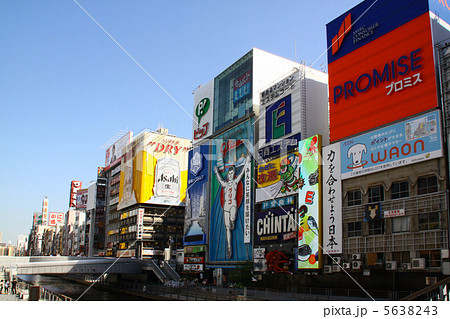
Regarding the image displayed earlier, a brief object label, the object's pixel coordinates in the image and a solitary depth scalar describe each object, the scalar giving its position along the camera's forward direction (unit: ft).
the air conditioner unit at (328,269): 154.51
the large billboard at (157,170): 382.05
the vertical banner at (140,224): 372.74
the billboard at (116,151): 443.73
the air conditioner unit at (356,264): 142.73
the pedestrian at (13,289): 166.67
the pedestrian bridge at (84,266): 231.71
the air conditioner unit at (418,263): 123.20
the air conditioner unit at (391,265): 131.23
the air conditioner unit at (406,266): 127.44
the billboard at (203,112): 274.36
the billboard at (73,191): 625.00
